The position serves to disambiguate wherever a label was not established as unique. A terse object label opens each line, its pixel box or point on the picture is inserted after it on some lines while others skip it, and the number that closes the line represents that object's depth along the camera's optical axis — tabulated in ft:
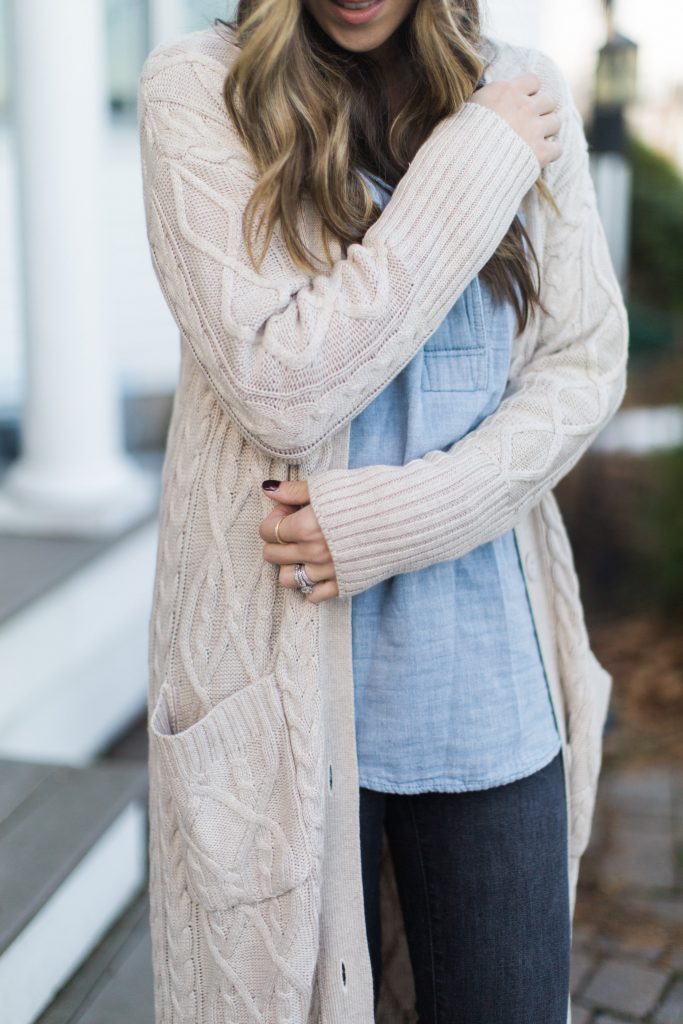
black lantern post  15.33
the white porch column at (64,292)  10.91
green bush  34.58
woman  3.94
